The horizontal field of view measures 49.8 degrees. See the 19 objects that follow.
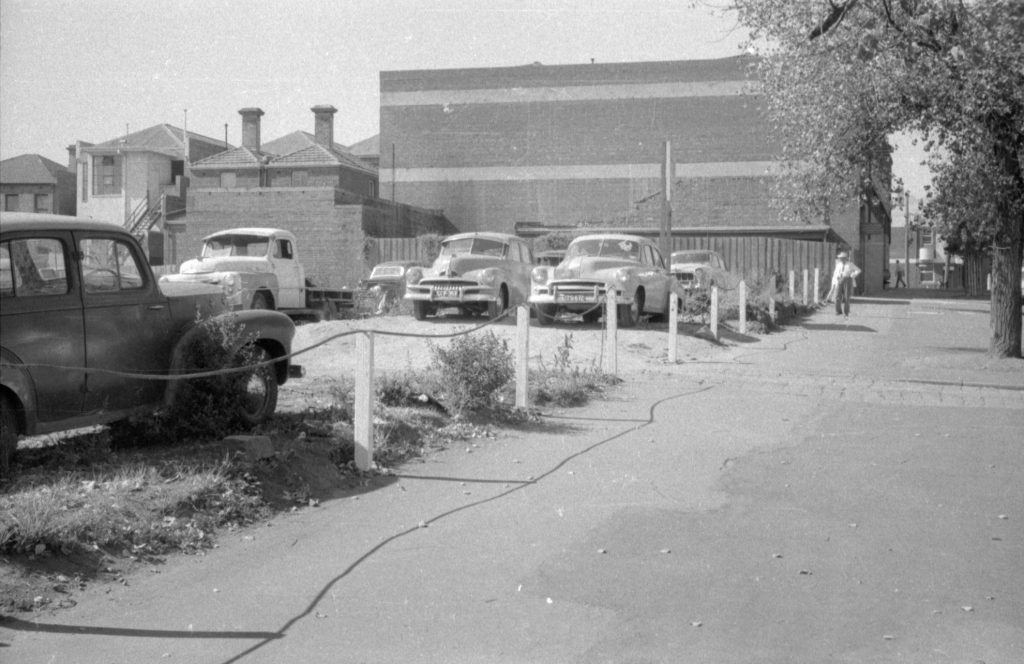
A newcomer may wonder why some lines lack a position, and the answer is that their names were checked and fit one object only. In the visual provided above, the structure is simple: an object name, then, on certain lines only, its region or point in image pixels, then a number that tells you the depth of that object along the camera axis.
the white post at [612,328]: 14.58
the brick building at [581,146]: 52.12
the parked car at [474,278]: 20.73
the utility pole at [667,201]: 21.75
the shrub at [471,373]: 10.62
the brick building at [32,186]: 56.22
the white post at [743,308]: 22.02
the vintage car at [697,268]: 27.77
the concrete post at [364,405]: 8.02
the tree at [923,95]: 15.73
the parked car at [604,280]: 20.44
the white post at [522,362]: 11.12
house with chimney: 43.75
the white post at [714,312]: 19.94
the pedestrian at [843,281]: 29.70
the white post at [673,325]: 16.57
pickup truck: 20.23
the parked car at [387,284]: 25.00
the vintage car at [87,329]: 7.13
